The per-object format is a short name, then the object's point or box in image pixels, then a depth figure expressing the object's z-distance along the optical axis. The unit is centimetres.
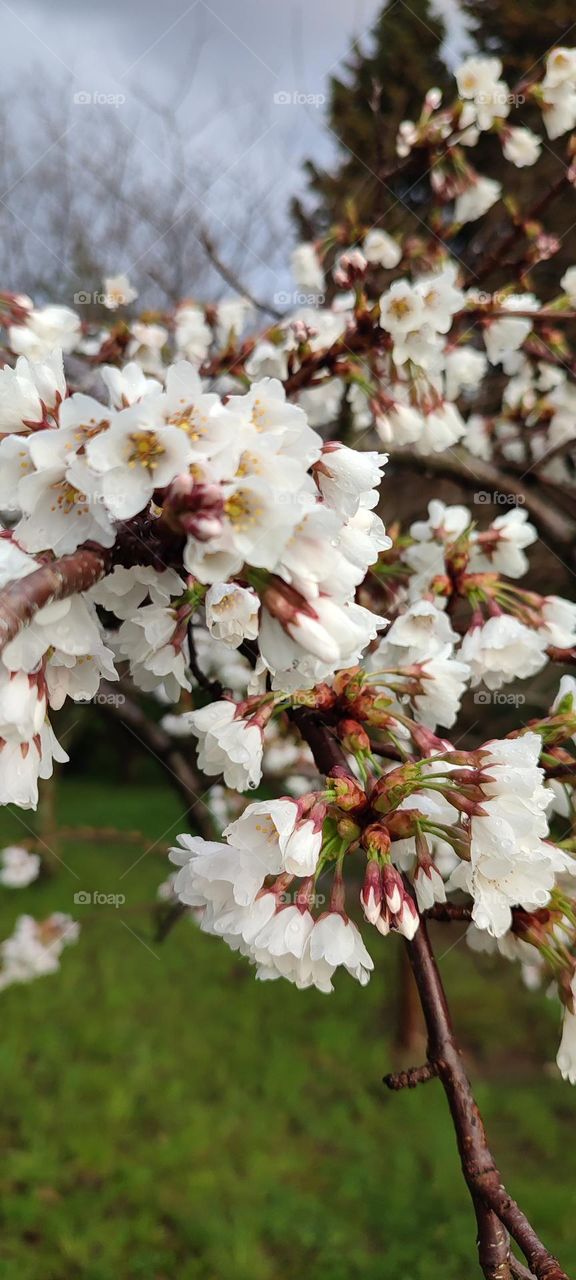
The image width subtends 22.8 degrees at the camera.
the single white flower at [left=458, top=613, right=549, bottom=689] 68
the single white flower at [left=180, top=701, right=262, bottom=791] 55
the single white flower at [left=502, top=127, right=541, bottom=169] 117
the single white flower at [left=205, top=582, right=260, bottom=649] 47
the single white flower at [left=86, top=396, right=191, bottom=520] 44
